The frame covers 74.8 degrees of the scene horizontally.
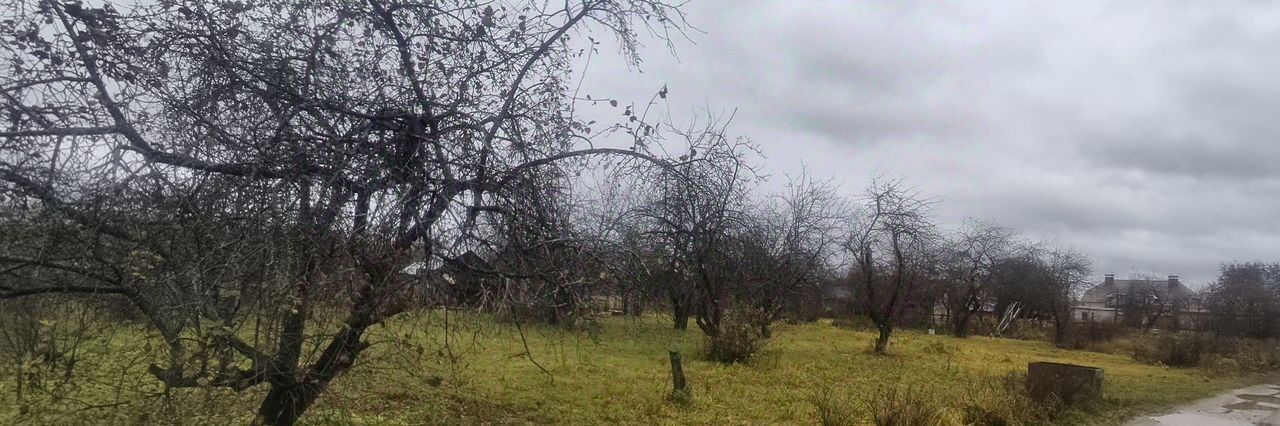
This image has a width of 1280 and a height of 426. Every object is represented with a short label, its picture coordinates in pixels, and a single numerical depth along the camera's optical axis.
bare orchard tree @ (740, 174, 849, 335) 19.58
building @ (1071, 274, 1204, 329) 35.69
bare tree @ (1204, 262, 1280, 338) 30.08
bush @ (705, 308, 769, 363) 15.98
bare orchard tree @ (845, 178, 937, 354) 22.23
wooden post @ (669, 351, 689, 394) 11.19
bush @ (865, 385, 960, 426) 8.64
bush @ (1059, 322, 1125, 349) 31.50
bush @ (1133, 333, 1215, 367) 22.52
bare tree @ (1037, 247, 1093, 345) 34.53
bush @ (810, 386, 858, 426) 9.35
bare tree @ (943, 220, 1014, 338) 37.69
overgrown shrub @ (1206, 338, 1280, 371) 22.11
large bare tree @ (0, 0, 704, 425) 4.93
